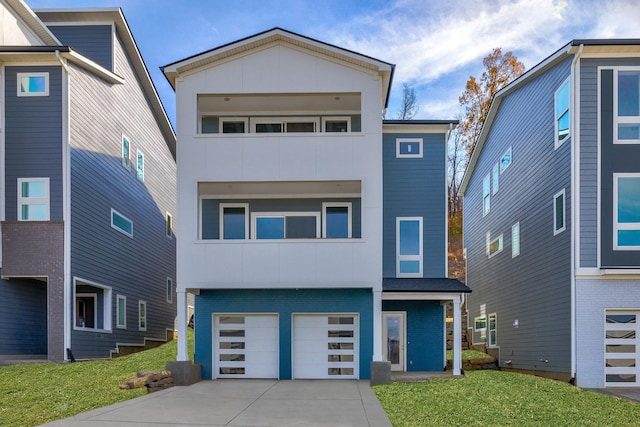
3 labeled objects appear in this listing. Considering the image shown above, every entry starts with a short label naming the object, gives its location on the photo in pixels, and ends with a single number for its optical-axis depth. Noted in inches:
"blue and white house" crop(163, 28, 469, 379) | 512.4
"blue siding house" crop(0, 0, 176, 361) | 574.9
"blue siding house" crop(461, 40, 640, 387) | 478.6
